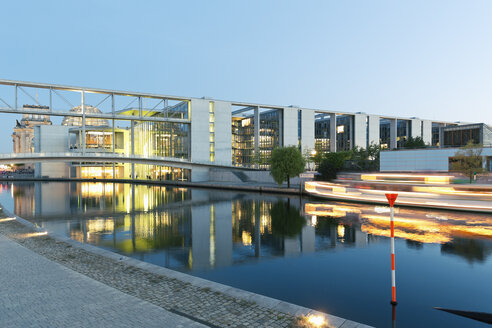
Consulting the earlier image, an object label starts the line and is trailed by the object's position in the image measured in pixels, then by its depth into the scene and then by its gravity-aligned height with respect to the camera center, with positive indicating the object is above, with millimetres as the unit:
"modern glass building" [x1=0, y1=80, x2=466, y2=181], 62688 +5766
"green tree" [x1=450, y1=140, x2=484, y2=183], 36225 -721
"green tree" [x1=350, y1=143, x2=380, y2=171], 59022 -716
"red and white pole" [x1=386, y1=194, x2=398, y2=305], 7820 -3020
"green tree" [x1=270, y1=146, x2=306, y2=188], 43562 -907
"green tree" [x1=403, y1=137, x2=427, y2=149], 76688 +3181
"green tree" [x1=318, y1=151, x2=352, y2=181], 45750 -1786
